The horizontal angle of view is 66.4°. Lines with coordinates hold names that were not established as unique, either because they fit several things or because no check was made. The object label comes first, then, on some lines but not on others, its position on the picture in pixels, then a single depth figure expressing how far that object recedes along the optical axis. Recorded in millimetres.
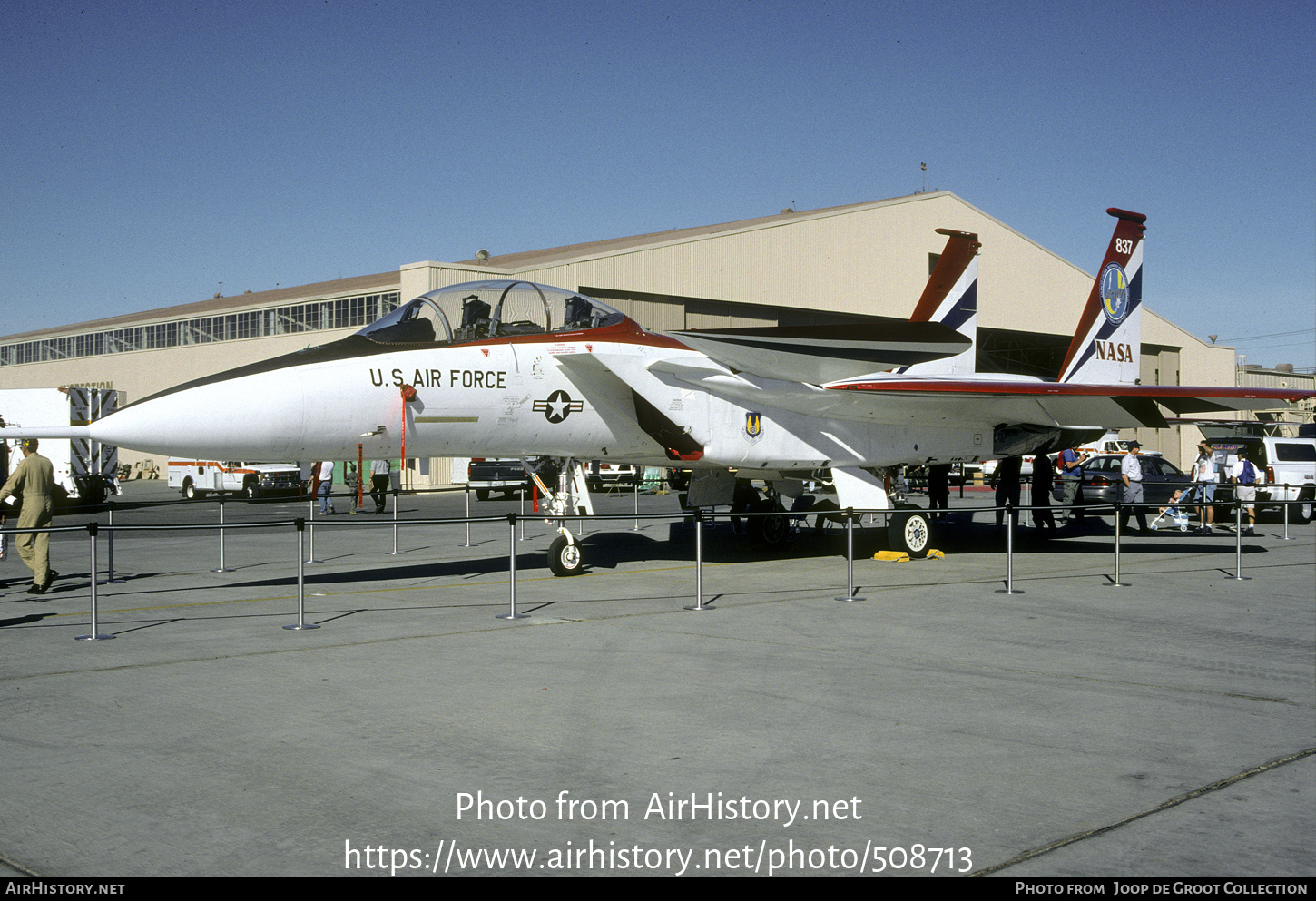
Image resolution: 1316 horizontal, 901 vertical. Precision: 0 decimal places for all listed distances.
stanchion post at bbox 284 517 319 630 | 8473
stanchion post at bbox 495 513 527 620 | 9000
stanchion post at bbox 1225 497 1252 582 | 12484
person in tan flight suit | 11078
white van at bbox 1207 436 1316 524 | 25609
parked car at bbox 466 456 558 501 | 31047
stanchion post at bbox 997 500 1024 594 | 10805
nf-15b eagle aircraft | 9531
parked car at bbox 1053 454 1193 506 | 22859
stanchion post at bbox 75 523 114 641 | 7910
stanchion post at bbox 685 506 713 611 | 9656
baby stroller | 20203
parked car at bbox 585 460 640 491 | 35750
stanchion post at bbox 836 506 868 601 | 10172
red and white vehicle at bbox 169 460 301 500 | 34062
